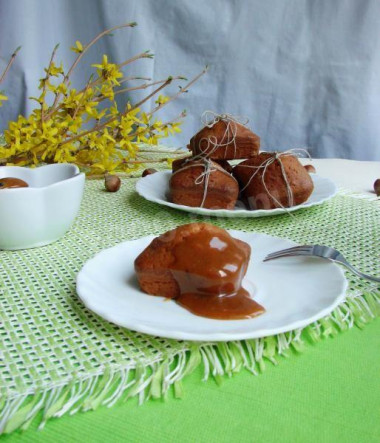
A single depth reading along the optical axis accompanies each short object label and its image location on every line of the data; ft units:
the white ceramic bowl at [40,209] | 2.72
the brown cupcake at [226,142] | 3.99
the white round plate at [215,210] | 3.43
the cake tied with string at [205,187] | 3.68
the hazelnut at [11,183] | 2.84
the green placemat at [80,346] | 1.69
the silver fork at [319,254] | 2.49
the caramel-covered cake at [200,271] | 2.09
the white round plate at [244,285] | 1.88
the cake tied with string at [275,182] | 3.69
